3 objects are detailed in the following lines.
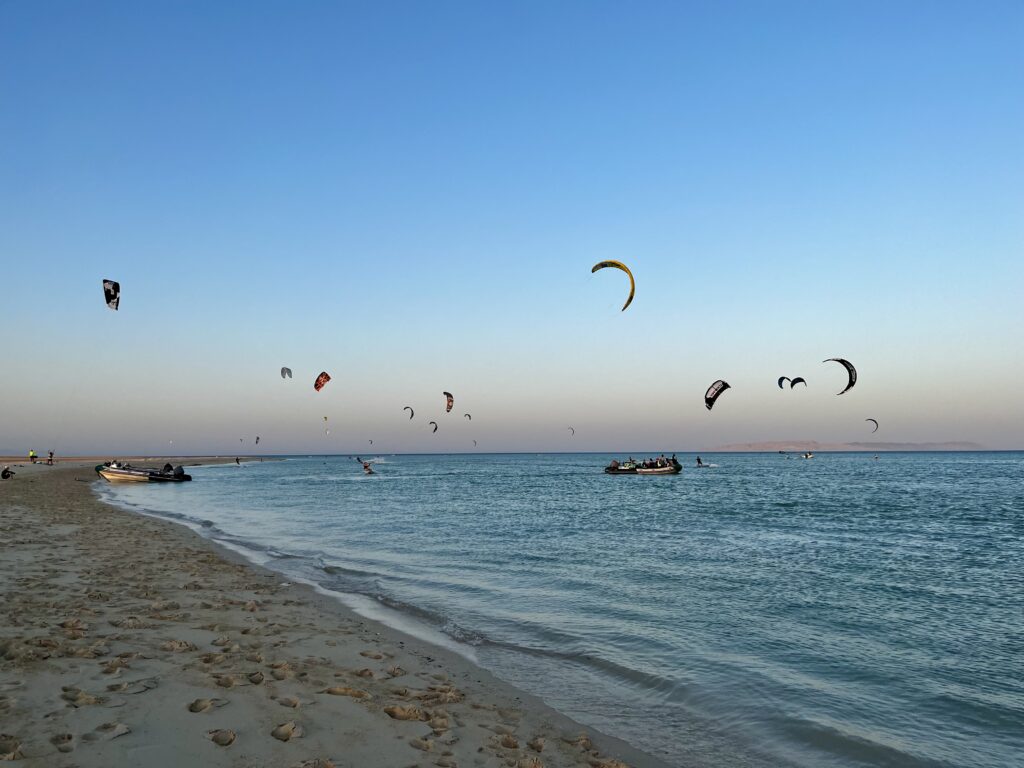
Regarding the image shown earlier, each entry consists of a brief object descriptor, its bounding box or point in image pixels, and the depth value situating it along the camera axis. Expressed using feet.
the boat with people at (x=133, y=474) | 184.55
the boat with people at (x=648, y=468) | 255.50
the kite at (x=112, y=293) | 72.90
